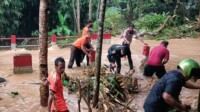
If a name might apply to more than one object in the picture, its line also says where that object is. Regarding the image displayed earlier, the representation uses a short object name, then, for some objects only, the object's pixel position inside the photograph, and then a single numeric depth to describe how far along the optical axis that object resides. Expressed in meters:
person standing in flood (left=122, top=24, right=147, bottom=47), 11.53
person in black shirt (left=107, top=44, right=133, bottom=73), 9.84
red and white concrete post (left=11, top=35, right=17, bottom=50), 16.47
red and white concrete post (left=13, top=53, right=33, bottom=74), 10.67
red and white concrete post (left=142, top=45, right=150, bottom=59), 12.19
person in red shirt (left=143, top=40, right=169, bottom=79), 9.26
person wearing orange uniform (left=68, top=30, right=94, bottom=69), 10.98
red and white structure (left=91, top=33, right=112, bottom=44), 19.00
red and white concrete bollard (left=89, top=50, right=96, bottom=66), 11.60
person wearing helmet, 3.81
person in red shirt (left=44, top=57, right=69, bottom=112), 5.05
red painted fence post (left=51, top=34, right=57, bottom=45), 17.25
